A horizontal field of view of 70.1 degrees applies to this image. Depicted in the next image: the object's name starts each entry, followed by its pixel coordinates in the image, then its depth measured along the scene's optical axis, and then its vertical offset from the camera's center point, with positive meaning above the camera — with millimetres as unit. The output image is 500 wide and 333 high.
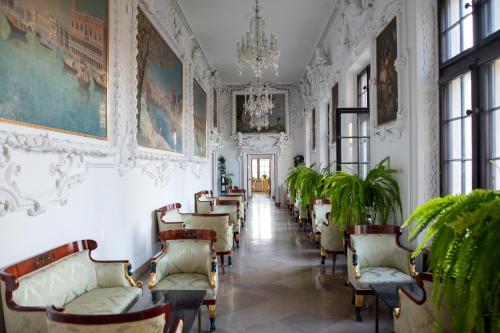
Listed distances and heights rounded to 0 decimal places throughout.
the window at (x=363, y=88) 7770 +1846
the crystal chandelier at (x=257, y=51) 7457 +2490
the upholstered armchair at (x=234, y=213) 8052 -1018
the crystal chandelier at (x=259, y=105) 13008 +2376
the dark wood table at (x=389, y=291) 3379 -1264
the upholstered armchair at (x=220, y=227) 6219 -1015
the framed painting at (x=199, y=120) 11031 +1650
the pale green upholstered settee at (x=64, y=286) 2658 -1062
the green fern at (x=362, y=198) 5047 -431
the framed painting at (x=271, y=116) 18438 +2760
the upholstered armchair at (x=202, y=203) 10009 -945
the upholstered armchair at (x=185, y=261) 4012 -1094
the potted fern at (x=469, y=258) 1545 -410
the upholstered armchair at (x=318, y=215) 7441 -981
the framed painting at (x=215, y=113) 15588 +2527
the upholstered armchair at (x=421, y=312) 2434 -1066
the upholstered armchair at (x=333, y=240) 6031 -1222
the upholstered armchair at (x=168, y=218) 6365 -931
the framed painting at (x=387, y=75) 5422 +1502
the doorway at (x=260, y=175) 26500 -439
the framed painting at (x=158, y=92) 6168 +1571
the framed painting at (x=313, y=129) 13859 +1595
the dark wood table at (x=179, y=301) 3088 -1248
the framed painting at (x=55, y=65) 3025 +1078
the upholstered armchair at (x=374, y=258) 4176 -1131
